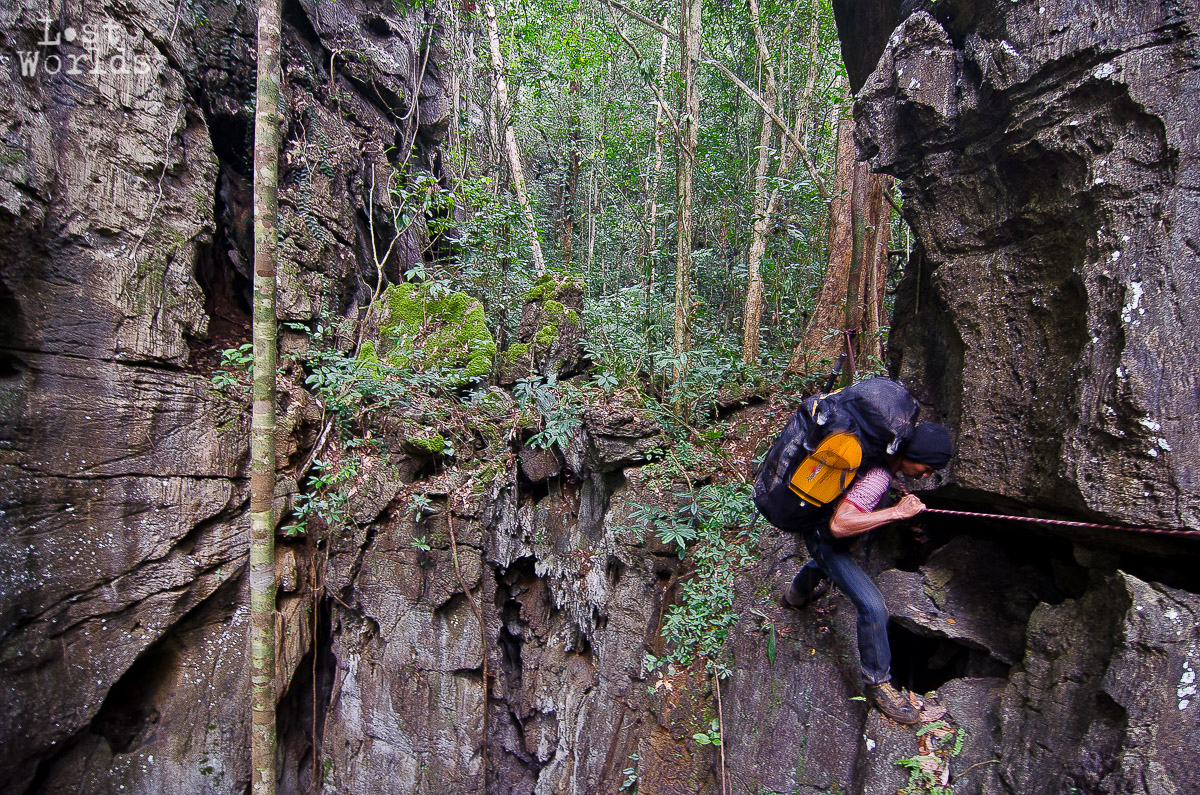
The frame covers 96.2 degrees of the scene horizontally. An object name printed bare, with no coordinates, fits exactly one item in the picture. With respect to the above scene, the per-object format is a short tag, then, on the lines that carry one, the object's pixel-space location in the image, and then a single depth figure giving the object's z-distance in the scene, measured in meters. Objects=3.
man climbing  2.96
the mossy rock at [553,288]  8.11
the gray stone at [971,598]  3.35
